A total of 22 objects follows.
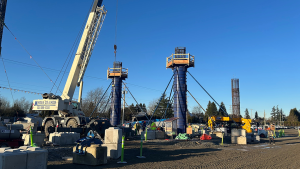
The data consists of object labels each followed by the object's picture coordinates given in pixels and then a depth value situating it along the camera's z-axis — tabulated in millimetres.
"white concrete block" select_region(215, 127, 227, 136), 32356
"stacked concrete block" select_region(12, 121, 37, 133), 18359
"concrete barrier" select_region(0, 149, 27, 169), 5875
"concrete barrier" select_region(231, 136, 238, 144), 20673
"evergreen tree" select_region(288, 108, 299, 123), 103600
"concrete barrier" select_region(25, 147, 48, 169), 6543
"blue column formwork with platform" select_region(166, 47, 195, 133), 27297
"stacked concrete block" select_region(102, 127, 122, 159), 9906
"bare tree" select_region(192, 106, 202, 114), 106050
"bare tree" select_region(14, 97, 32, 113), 72512
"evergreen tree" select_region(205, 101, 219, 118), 102175
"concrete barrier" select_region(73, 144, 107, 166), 8281
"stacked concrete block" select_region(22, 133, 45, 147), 12914
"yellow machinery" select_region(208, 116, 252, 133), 30489
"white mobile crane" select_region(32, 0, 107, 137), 19828
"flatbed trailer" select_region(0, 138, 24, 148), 10002
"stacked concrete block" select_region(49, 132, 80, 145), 14320
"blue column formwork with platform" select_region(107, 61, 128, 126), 39000
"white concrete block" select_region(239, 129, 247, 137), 22016
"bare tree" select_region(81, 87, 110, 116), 56819
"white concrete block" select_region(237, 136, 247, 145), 20272
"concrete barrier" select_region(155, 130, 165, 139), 22280
